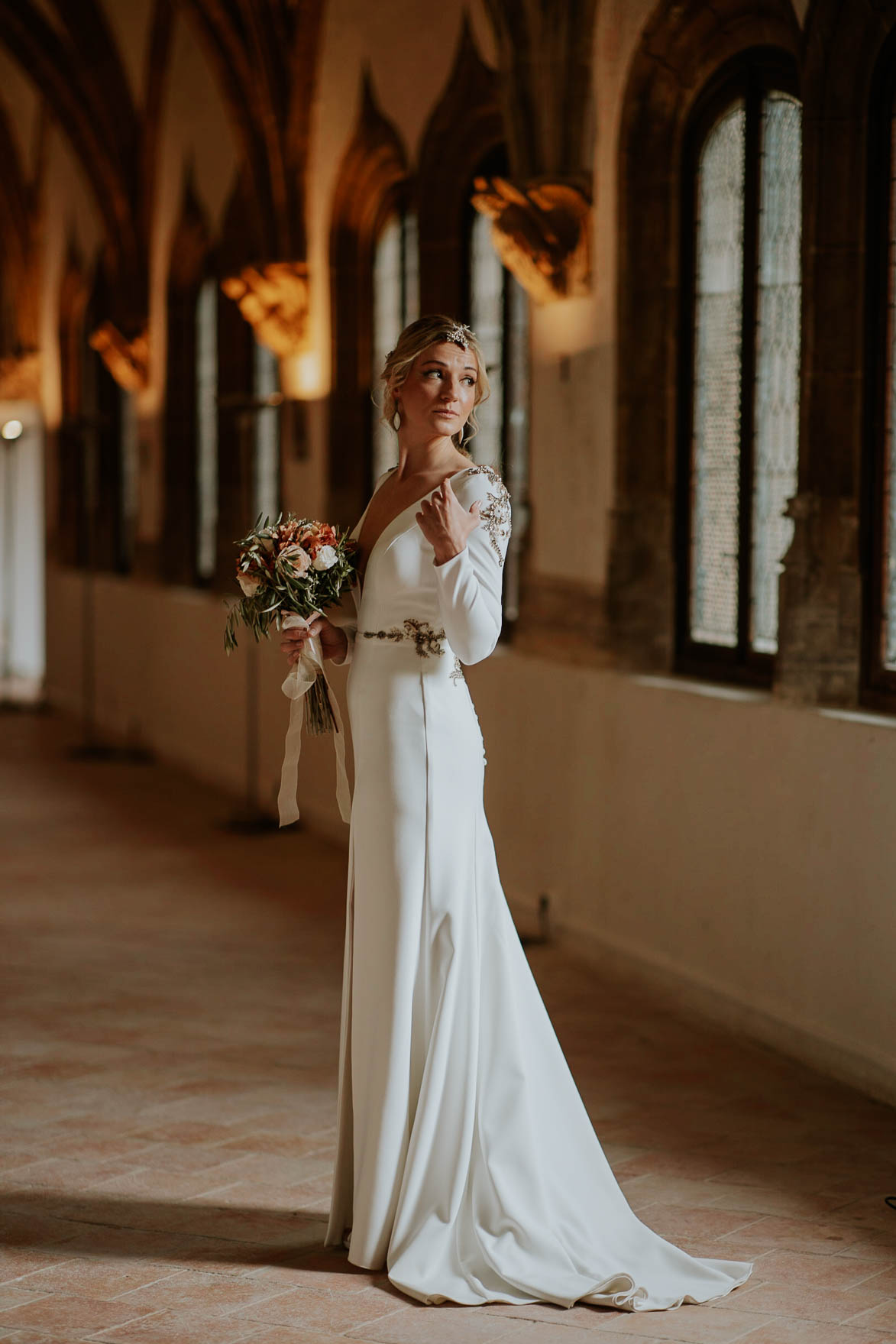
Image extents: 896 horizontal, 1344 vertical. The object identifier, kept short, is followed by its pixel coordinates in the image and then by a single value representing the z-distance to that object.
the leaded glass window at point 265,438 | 11.09
